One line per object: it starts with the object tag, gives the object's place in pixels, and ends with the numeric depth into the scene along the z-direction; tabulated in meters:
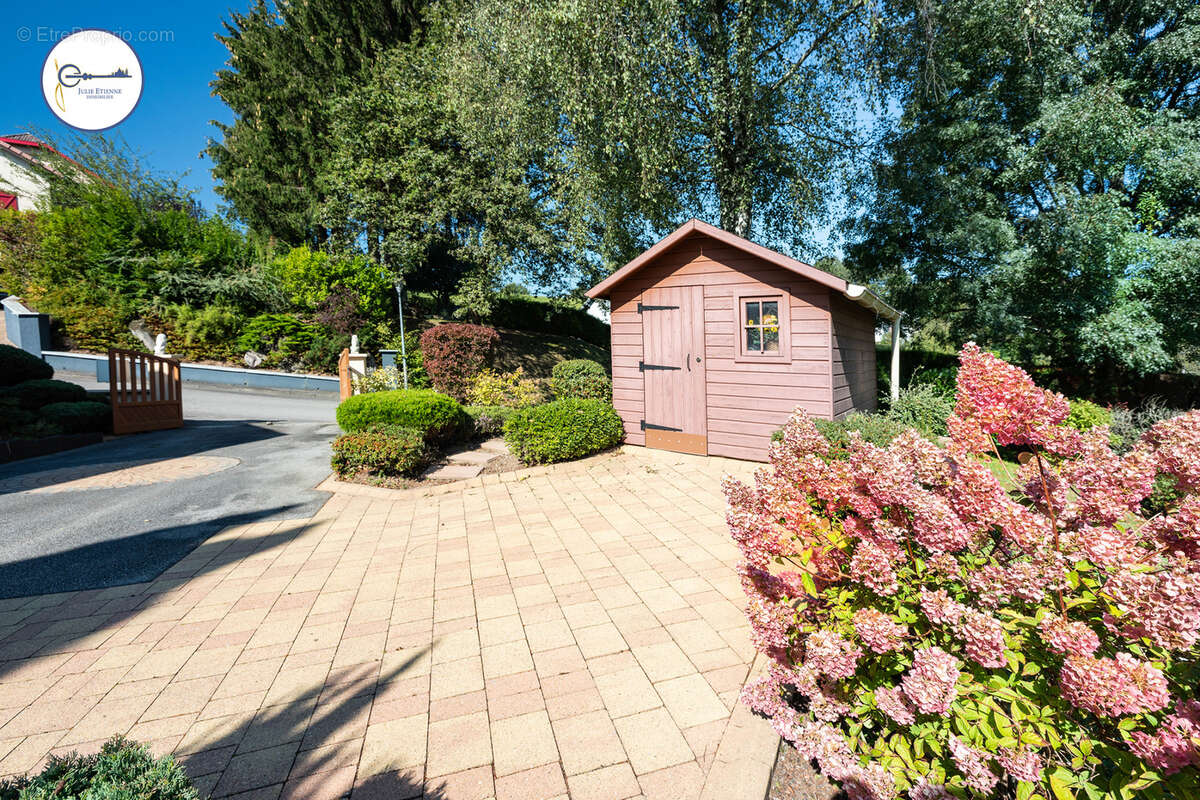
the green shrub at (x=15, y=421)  7.24
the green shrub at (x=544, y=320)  21.75
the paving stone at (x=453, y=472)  6.62
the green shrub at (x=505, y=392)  10.34
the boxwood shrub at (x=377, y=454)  6.20
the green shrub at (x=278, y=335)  14.56
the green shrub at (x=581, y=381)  9.73
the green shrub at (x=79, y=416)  7.67
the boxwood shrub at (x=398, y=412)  7.08
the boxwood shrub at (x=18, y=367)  8.10
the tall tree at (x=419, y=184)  14.70
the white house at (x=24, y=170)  19.69
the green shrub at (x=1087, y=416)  9.03
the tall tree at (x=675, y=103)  9.40
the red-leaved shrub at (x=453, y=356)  11.31
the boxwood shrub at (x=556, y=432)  7.04
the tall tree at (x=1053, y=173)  9.08
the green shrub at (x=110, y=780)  1.12
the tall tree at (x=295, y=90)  17.22
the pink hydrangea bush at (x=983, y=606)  1.31
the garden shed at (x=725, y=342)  6.77
